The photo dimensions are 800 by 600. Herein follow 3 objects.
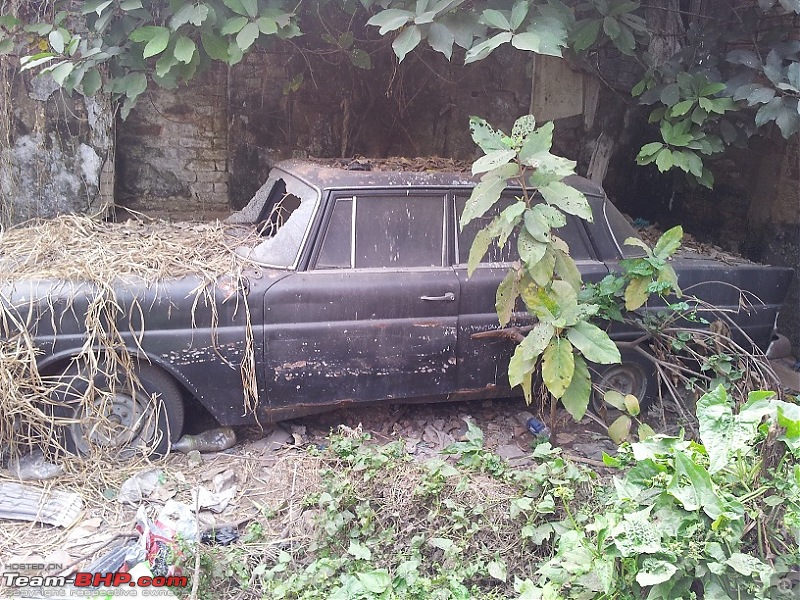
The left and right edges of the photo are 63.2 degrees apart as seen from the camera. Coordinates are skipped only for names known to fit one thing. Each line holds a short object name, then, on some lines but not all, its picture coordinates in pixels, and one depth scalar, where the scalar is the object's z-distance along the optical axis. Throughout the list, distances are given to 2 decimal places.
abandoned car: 3.39
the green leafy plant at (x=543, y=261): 3.03
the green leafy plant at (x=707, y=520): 2.12
